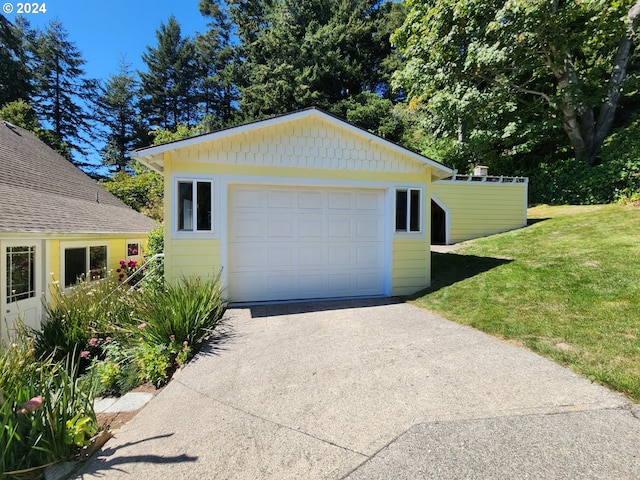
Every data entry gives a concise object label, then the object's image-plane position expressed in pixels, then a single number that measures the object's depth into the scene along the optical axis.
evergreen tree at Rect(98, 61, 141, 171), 32.56
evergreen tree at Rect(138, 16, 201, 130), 32.16
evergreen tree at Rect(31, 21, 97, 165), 30.22
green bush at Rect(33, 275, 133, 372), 5.07
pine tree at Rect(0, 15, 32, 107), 26.92
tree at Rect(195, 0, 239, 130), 32.12
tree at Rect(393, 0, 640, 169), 13.05
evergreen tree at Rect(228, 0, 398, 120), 24.92
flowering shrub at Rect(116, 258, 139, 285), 10.40
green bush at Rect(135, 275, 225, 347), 4.48
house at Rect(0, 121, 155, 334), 6.73
